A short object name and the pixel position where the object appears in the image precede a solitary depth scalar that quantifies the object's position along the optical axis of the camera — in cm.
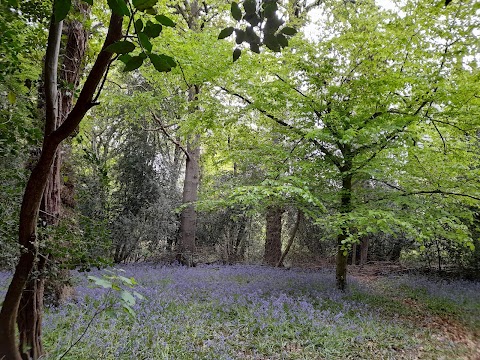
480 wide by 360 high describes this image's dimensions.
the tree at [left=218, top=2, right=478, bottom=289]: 559
